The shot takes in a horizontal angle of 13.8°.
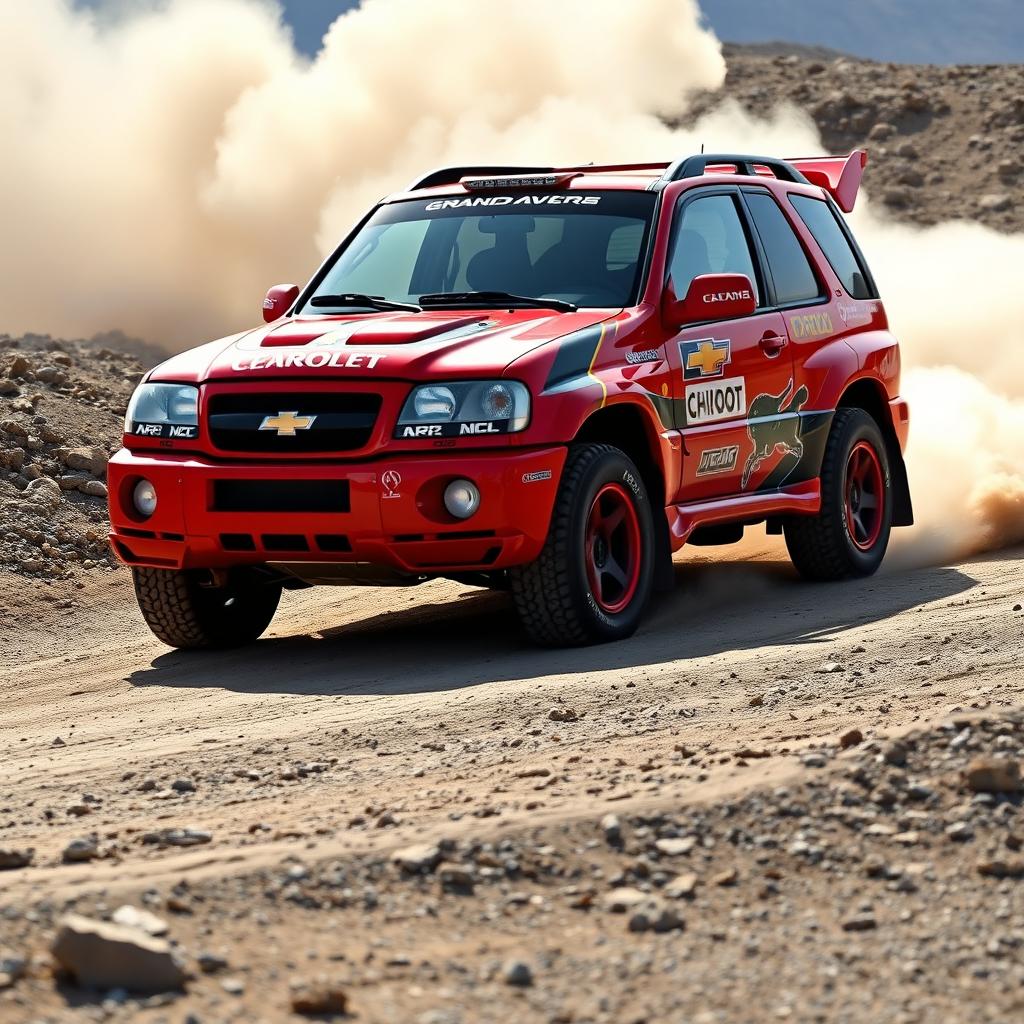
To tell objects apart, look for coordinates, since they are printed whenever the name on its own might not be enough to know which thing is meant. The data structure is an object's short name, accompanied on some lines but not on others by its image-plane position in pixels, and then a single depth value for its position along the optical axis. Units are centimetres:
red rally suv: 1533
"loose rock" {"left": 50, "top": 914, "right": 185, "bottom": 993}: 795
